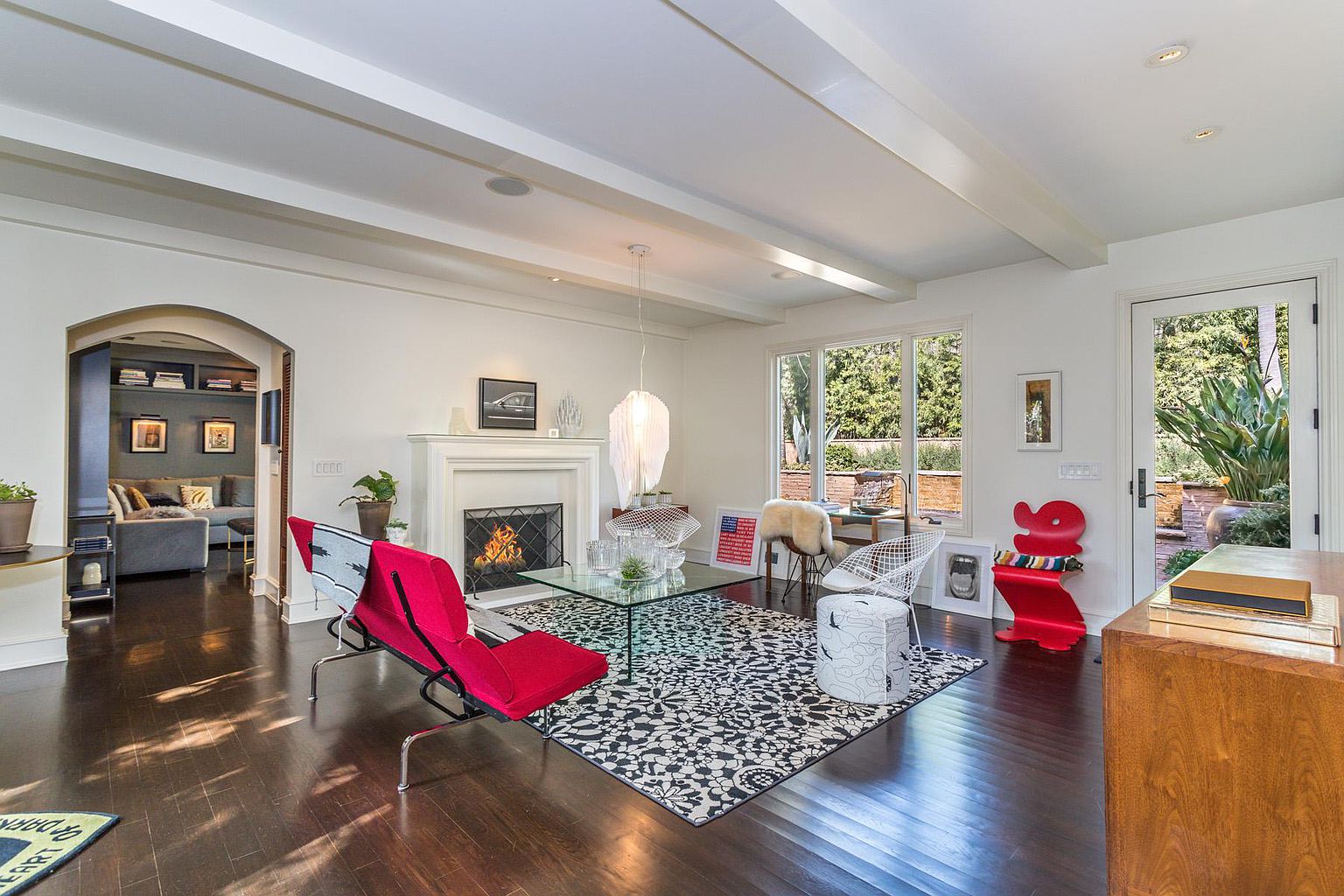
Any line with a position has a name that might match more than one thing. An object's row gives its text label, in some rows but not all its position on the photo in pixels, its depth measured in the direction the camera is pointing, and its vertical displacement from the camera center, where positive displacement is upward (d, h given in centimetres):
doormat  199 -132
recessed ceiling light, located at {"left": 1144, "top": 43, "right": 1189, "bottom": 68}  246 +155
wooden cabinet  104 -54
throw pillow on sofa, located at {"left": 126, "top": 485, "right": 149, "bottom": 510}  777 -60
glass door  406 +18
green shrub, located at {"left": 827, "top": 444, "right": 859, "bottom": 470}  638 -7
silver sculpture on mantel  649 +35
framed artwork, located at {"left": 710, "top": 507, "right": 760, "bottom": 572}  668 -95
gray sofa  652 -98
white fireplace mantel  530 -28
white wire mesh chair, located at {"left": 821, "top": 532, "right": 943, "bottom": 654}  404 -77
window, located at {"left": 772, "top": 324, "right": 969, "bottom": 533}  570 +30
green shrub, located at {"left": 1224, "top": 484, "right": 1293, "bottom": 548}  412 -47
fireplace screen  585 -88
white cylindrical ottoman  337 -106
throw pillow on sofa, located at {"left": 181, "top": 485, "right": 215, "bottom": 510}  865 -64
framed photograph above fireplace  603 +44
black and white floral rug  265 -133
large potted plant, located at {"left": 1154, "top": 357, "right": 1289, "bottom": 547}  416 +11
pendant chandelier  491 +13
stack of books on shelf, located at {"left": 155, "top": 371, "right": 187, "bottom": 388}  915 +102
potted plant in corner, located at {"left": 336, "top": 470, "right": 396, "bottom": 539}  503 -42
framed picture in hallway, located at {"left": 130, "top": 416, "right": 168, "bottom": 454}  921 +23
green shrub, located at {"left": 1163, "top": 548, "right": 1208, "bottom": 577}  443 -75
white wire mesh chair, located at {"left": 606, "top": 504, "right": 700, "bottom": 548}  605 -69
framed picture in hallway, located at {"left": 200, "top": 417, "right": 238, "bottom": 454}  982 +22
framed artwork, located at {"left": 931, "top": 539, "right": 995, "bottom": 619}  527 -107
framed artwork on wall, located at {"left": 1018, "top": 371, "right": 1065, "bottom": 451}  499 +32
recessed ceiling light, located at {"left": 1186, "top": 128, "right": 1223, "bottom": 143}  311 +156
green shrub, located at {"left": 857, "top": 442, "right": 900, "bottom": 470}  603 -7
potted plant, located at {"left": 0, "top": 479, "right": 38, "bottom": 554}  353 -37
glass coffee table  376 -86
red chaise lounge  245 -88
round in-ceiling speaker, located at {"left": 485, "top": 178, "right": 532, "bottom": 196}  364 +153
